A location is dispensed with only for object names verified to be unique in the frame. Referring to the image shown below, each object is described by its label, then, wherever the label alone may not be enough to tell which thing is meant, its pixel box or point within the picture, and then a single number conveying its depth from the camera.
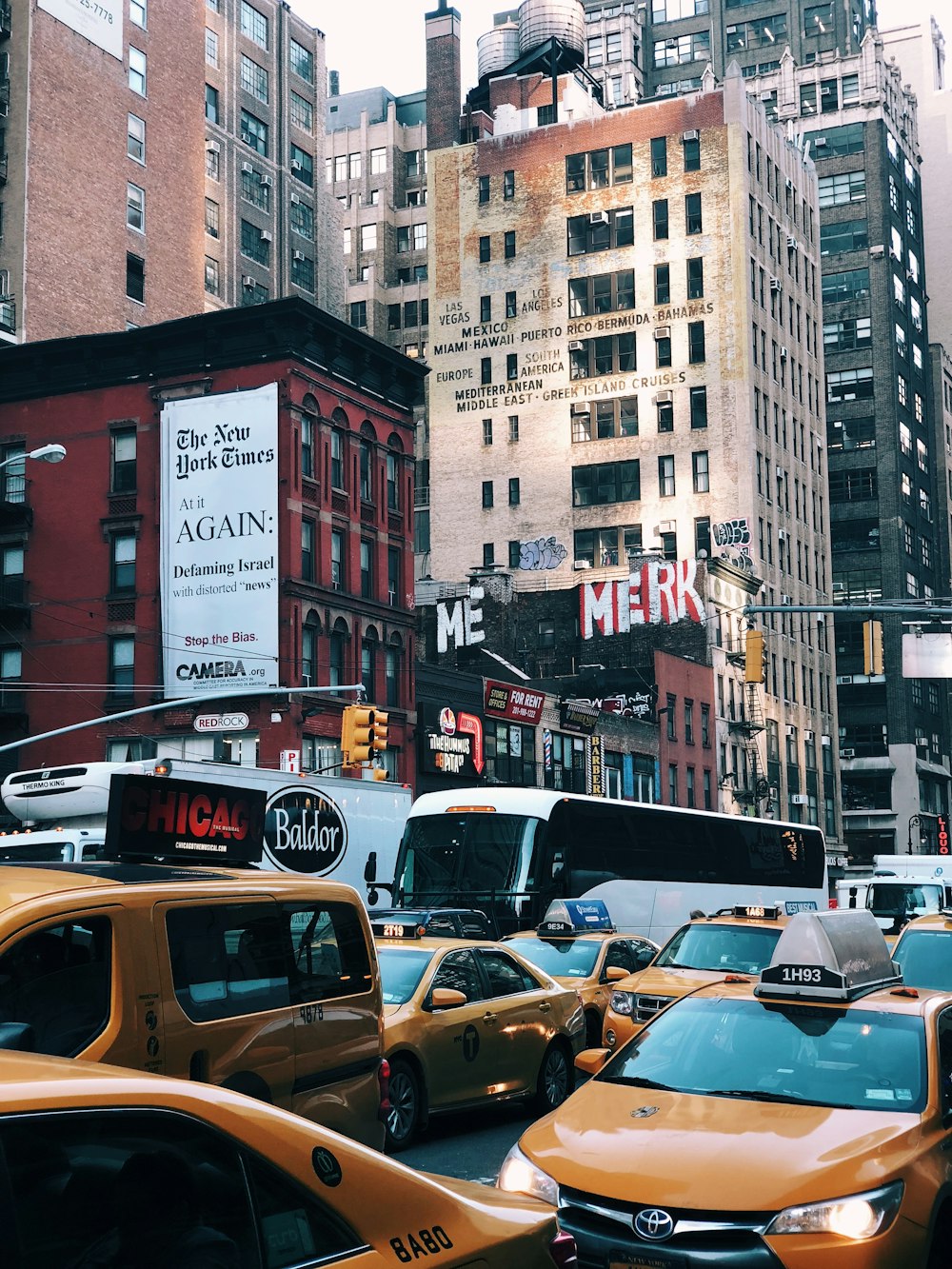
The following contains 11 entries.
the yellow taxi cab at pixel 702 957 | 16.97
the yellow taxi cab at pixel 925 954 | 15.10
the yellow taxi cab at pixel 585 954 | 19.36
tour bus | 31.75
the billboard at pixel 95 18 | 67.56
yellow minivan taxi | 7.92
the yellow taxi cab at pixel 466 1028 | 13.95
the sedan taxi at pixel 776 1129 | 6.98
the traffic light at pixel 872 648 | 31.75
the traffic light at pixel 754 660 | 31.75
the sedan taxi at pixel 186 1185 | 3.58
